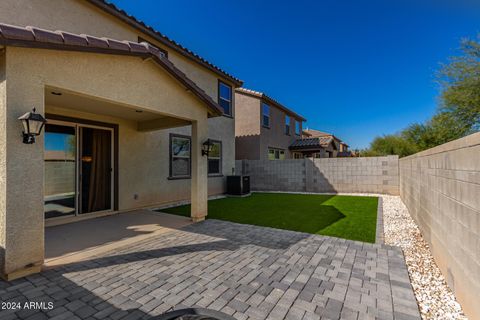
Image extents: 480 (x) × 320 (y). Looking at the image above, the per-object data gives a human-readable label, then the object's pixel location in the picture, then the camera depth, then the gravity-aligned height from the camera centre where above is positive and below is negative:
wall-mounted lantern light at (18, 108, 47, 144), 3.26 +0.60
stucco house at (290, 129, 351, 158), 20.97 +1.62
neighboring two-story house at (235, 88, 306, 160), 16.88 +3.01
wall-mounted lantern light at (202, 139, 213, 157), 6.70 +0.52
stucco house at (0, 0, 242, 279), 3.28 +1.26
